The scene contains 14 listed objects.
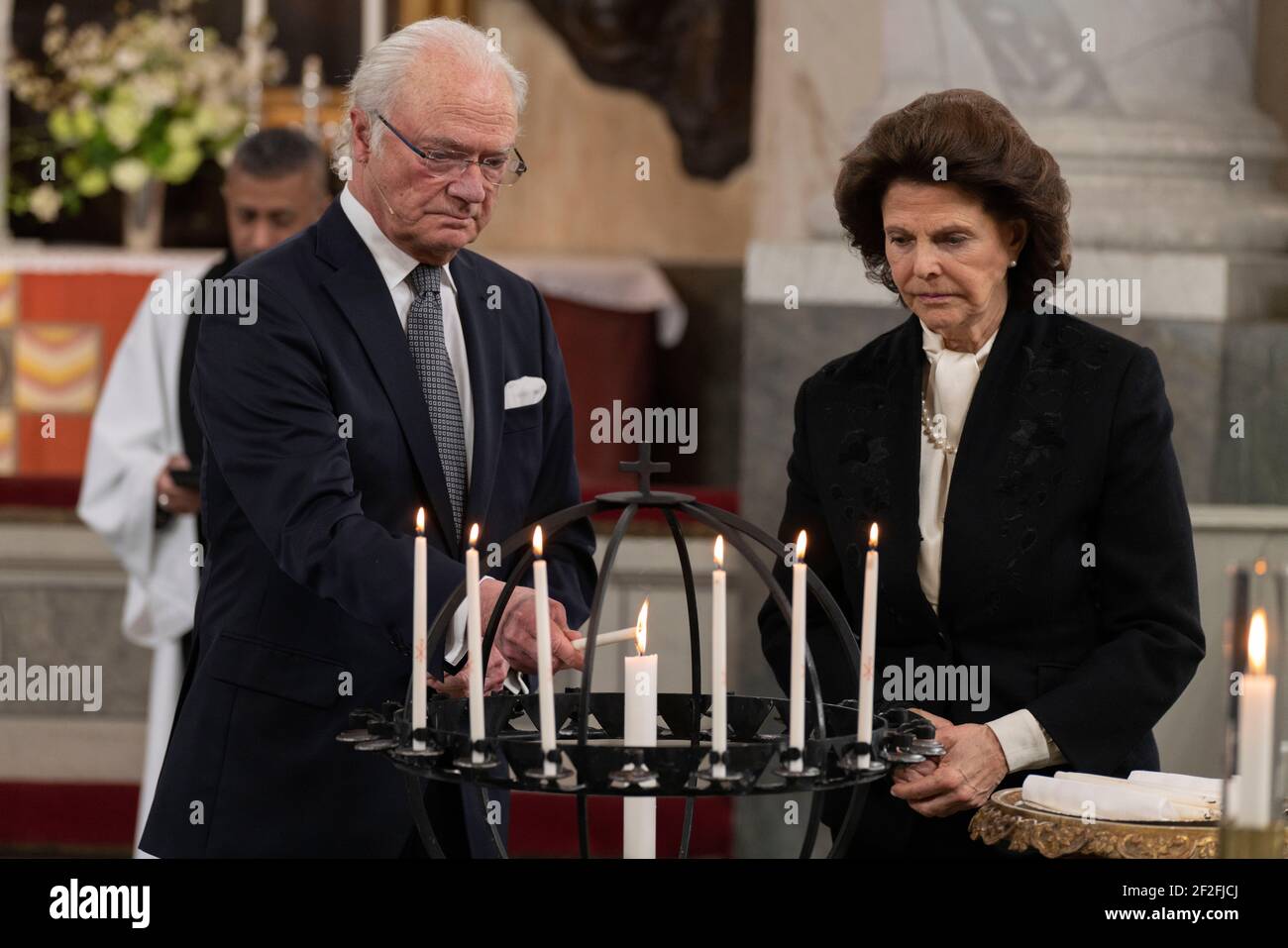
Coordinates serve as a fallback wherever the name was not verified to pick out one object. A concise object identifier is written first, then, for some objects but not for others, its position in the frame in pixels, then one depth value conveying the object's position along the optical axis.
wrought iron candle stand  3.64
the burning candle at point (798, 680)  3.67
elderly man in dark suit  5.20
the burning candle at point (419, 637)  3.88
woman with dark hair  5.10
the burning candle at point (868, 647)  3.82
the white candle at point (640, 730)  4.06
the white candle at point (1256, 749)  2.86
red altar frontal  13.06
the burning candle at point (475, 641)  3.71
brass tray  4.25
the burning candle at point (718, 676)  3.60
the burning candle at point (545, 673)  3.66
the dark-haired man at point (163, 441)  9.48
